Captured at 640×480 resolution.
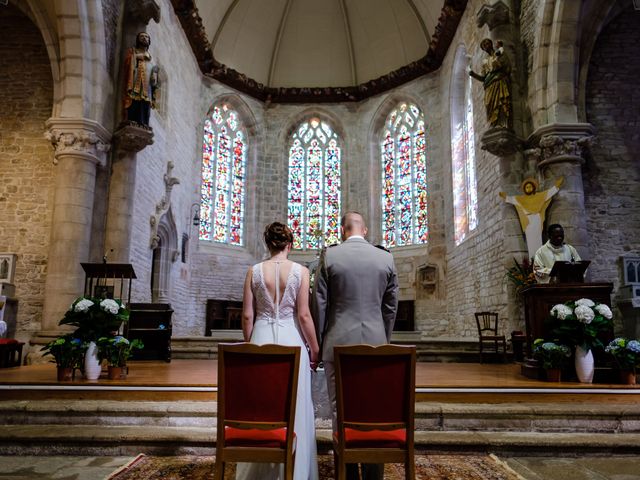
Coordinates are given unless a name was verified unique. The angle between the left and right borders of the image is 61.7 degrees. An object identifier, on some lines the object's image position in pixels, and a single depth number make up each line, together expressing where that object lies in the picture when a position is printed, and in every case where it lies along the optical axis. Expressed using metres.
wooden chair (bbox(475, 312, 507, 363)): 8.51
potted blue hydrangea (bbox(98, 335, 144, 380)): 5.82
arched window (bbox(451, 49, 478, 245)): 12.88
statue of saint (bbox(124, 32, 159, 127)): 9.46
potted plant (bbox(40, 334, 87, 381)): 5.59
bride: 3.13
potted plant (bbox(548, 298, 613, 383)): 5.71
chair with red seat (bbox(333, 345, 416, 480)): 2.67
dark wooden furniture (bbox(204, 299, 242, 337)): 14.91
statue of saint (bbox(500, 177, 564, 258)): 9.10
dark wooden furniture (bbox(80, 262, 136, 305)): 7.52
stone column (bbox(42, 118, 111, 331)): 8.41
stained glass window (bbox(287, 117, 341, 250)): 17.69
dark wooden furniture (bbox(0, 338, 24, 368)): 7.20
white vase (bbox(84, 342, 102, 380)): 5.79
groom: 3.05
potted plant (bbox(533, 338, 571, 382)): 5.81
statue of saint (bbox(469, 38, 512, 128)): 9.62
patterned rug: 3.42
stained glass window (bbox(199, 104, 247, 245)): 16.17
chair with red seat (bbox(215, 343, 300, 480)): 2.66
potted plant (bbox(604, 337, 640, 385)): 5.52
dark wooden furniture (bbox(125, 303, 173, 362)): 8.39
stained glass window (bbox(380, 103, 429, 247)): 16.23
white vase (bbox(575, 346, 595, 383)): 5.75
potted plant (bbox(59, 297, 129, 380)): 5.75
